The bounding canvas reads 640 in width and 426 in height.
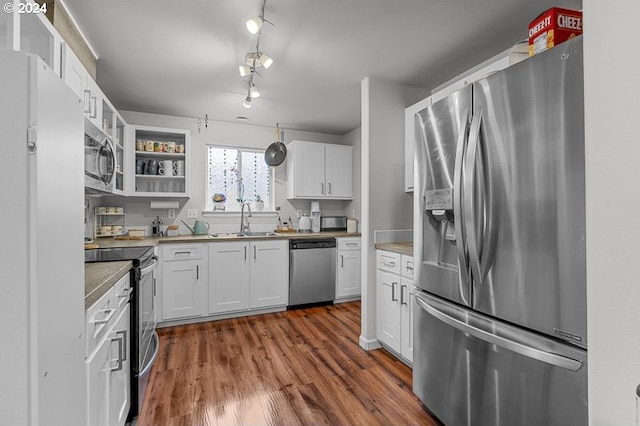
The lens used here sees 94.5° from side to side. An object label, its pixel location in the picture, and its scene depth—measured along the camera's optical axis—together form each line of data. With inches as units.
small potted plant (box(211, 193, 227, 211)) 156.4
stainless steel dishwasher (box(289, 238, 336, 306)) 142.9
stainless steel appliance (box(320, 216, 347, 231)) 172.9
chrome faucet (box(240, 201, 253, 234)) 158.7
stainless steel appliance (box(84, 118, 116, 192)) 68.3
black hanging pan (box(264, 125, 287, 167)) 163.3
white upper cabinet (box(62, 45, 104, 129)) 66.0
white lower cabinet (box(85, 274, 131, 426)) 41.0
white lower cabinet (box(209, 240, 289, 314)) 129.7
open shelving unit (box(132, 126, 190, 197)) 136.3
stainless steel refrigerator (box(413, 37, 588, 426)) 40.6
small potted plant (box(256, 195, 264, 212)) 167.2
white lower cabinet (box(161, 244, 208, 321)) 121.3
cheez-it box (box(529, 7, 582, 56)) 48.2
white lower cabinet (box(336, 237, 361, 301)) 151.2
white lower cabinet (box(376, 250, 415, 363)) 86.7
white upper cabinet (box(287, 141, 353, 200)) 162.1
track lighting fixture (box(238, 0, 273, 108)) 65.1
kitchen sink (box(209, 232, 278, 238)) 151.1
